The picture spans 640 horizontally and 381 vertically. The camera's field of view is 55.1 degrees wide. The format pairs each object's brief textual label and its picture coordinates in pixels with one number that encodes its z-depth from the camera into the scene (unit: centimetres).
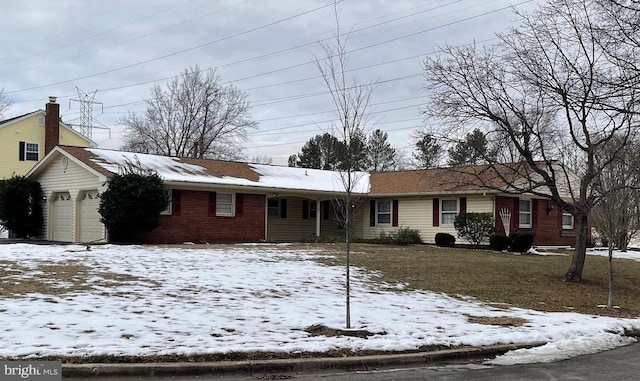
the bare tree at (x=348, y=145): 957
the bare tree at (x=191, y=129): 5450
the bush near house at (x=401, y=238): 2976
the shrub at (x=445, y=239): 2880
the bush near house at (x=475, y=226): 2828
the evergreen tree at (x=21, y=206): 2711
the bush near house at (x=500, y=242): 2708
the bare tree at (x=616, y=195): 1466
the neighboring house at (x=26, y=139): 3744
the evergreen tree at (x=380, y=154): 6378
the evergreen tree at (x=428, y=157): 5953
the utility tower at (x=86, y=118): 5231
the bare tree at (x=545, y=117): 1560
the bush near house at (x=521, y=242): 2717
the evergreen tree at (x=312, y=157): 6279
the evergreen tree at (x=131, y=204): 2258
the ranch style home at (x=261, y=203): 2555
